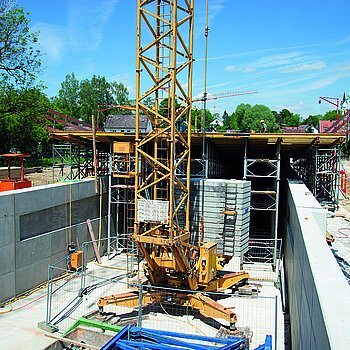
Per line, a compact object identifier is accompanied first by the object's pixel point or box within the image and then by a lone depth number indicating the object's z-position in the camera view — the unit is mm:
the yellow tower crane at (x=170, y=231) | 13125
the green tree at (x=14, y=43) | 34344
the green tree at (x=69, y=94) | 81562
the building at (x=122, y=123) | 64750
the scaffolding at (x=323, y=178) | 23172
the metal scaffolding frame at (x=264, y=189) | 19688
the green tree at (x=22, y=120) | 36312
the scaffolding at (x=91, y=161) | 25536
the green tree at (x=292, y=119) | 130250
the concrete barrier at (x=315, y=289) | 4535
